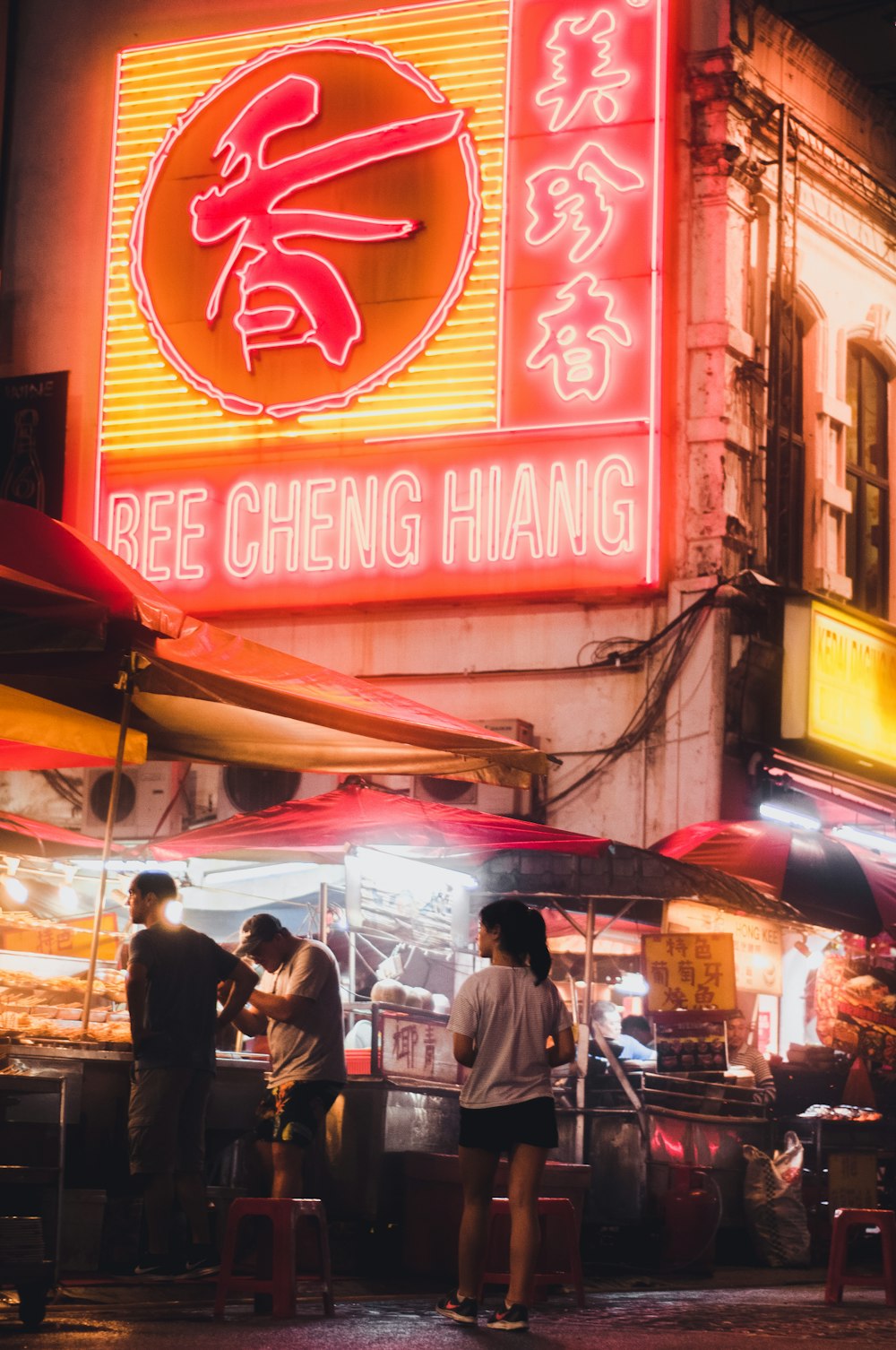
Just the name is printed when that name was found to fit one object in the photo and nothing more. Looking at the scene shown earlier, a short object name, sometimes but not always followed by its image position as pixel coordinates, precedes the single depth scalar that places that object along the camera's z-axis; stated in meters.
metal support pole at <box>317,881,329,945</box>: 14.12
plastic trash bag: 14.66
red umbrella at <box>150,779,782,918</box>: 14.11
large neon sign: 19.19
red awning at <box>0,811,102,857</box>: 16.91
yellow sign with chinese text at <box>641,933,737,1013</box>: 14.57
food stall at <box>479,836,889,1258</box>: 13.63
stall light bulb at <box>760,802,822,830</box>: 19.06
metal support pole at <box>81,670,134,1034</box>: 10.52
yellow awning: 12.14
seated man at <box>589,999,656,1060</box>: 16.00
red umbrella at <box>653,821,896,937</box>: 16.53
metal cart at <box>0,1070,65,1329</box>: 8.36
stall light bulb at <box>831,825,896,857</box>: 20.83
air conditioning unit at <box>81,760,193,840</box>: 20.52
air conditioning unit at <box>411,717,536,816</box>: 18.95
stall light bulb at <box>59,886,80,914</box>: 16.69
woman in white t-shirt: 9.14
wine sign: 21.48
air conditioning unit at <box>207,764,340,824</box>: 20.20
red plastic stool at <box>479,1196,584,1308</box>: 10.23
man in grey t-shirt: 10.68
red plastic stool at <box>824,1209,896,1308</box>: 11.77
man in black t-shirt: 10.15
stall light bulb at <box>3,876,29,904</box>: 15.66
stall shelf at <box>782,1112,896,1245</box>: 15.55
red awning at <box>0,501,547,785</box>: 10.07
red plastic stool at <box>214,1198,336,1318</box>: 9.16
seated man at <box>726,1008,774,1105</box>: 16.08
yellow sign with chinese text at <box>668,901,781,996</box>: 17.09
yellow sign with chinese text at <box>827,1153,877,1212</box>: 14.51
